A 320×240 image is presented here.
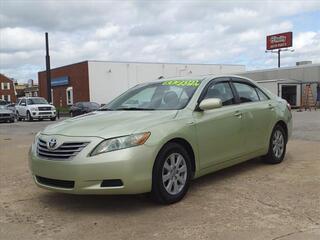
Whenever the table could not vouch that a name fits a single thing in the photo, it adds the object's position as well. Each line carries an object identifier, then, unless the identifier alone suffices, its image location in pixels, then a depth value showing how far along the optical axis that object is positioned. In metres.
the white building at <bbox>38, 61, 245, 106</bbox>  33.16
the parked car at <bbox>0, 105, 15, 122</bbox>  19.48
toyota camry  3.25
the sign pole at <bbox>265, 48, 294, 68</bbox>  43.85
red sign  42.88
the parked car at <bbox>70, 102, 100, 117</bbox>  22.35
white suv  20.15
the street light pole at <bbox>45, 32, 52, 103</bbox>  26.68
